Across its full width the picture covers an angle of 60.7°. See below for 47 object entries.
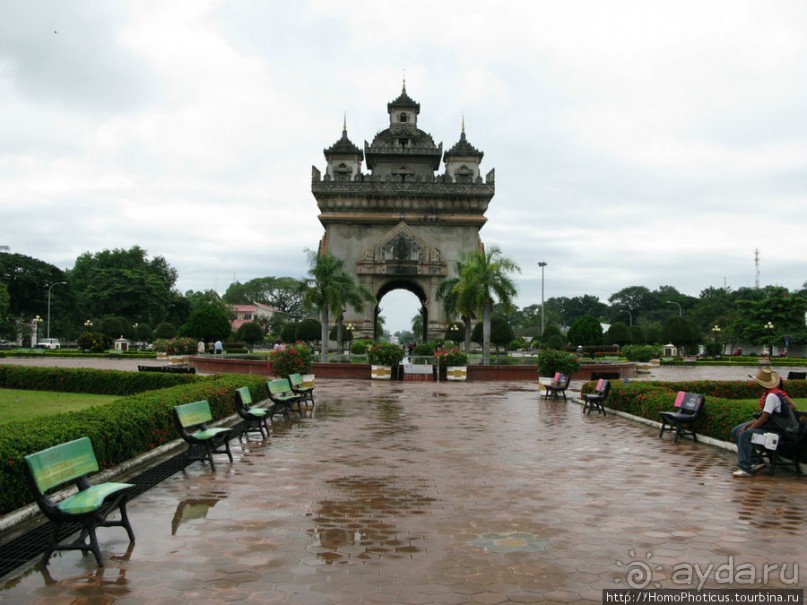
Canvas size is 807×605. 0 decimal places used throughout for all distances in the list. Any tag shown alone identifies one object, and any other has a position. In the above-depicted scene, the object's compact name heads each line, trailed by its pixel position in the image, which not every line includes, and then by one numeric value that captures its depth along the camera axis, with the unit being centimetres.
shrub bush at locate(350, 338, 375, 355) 4044
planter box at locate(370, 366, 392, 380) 2902
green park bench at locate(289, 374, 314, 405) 1723
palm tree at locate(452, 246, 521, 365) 3209
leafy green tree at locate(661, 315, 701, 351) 5359
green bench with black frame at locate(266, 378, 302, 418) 1529
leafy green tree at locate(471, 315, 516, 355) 4412
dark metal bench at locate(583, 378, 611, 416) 1691
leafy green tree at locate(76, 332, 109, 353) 5316
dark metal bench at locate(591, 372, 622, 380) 2314
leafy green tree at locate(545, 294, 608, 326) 12888
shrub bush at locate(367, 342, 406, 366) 2881
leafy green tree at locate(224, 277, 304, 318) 11031
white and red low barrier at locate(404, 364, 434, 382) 2941
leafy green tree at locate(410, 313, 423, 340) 9041
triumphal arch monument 5081
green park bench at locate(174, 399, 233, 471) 968
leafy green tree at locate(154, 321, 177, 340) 6103
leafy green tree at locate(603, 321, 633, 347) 5359
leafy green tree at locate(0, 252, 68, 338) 7325
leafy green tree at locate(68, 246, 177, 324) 7750
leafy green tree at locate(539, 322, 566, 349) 5441
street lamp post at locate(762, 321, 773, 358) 6256
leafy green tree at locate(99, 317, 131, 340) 6359
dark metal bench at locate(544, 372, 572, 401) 2073
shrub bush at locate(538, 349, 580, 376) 2278
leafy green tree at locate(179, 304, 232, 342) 4284
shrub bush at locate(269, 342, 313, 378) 2069
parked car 6534
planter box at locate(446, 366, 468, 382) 2872
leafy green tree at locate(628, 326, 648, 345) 6137
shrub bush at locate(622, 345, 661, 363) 3934
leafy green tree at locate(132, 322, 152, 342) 6888
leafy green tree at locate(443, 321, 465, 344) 4878
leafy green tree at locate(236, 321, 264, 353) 5238
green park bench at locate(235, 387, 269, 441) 1231
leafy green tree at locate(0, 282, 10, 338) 6217
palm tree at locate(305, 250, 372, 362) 3488
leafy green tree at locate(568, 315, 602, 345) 4566
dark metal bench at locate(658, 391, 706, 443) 1229
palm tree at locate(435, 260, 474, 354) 4184
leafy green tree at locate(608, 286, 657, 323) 12156
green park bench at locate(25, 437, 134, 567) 573
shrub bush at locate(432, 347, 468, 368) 2867
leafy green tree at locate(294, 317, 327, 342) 4703
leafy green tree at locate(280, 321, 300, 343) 5078
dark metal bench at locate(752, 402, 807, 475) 932
